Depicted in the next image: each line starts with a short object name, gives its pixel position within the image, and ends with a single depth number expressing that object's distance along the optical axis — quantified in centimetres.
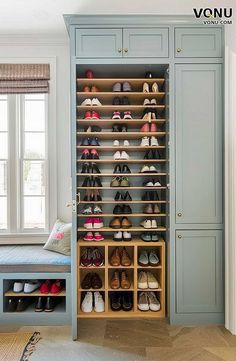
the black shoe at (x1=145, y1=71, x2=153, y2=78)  266
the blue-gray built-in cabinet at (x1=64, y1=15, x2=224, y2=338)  246
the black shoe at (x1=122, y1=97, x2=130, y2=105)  271
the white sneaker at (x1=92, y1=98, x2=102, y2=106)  262
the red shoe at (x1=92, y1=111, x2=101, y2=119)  264
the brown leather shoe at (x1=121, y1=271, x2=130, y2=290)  266
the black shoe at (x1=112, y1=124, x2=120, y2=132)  273
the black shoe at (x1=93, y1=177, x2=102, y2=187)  269
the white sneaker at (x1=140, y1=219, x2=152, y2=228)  266
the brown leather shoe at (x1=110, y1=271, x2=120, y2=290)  266
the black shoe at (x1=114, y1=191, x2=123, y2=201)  276
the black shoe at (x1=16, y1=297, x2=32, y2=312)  261
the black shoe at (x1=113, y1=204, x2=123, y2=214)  273
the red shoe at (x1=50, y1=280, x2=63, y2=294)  261
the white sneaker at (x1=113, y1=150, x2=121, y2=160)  270
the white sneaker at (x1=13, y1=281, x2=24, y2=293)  262
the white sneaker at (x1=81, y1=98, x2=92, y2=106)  263
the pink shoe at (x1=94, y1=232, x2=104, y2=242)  266
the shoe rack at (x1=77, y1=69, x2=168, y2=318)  264
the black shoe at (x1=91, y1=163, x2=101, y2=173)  267
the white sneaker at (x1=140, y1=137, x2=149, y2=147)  266
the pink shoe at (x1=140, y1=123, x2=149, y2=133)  268
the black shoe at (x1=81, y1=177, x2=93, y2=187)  267
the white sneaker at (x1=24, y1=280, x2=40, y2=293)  261
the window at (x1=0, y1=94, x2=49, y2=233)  318
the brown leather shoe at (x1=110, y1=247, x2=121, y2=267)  268
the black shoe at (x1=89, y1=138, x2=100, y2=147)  267
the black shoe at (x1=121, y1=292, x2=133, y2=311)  268
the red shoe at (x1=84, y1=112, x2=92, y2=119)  263
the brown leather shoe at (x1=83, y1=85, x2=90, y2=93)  266
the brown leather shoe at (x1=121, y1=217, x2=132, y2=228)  269
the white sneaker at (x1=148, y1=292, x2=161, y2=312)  267
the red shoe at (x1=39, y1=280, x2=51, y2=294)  262
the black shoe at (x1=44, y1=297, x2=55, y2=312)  258
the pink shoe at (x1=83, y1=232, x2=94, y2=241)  264
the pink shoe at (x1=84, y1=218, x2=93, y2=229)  263
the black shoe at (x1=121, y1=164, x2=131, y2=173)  273
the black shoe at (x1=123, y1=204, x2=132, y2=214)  272
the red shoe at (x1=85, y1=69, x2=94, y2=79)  261
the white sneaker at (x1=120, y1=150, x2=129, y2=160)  270
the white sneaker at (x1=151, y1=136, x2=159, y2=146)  267
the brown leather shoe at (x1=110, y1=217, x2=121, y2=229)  268
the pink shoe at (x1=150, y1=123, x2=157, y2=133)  269
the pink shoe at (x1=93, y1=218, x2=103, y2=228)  264
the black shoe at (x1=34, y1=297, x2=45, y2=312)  259
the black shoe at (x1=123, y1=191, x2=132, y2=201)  271
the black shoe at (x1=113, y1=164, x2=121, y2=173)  274
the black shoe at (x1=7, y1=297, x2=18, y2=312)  264
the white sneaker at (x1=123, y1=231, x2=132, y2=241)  270
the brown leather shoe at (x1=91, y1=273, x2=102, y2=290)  267
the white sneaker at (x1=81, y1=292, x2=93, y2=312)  265
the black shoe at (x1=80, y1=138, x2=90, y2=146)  269
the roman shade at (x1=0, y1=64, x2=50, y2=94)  307
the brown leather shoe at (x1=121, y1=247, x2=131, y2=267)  267
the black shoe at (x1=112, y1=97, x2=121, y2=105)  271
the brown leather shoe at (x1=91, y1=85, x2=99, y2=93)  266
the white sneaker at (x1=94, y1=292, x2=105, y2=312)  266
